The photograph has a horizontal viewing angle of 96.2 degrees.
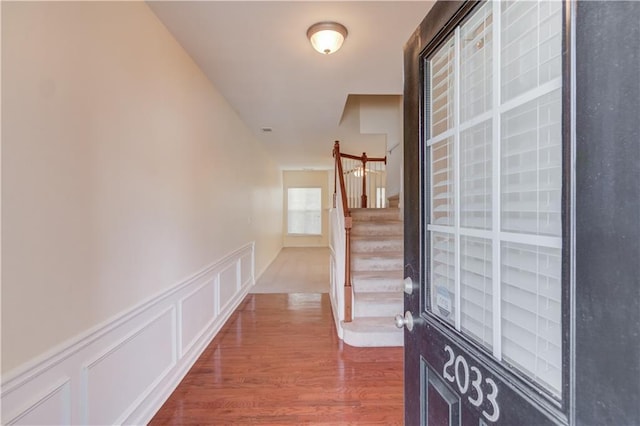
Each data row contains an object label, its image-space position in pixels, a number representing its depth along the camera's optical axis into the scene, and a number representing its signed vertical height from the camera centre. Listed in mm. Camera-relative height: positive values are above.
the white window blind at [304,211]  9828 -121
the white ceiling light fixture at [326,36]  1960 +1197
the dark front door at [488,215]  583 -27
